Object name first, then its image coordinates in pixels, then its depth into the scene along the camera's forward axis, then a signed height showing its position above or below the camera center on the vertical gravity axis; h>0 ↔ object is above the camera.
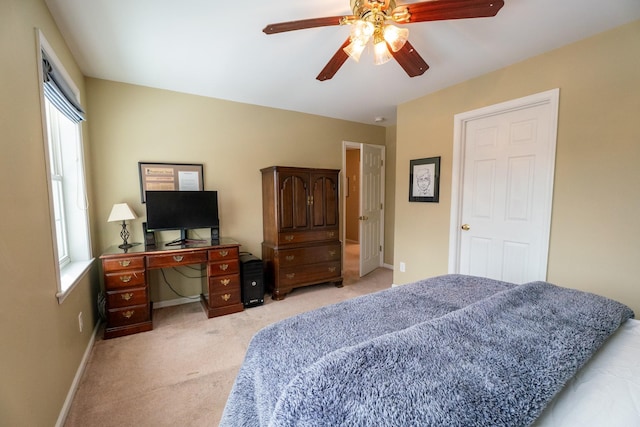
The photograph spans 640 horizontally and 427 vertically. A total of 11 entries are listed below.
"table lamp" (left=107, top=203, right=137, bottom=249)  2.51 -0.19
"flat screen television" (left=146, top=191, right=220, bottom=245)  2.70 -0.18
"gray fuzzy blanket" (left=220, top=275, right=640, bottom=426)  0.63 -0.51
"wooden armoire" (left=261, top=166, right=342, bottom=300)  3.21 -0.45
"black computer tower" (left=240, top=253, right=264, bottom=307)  2.96 -1.00
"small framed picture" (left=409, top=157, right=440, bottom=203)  2.98 +0.15
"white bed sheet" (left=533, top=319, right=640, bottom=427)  0.69 -0.59
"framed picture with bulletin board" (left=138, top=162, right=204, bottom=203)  2.84 +0.20
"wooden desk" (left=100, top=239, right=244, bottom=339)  2.35 -0.81
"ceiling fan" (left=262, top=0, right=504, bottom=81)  1.32 +0.94
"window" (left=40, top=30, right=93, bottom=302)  1.88 +0.13
